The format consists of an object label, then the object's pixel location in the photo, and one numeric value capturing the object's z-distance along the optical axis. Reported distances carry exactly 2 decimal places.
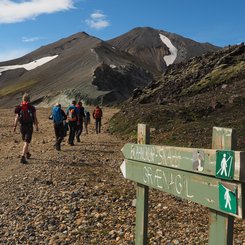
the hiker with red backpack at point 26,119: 10.57
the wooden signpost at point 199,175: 2.87
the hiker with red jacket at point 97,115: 19.16
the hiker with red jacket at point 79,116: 14.94
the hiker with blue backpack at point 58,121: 12.53
